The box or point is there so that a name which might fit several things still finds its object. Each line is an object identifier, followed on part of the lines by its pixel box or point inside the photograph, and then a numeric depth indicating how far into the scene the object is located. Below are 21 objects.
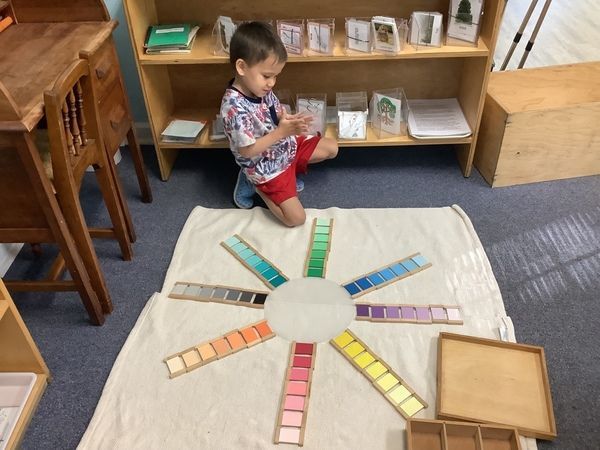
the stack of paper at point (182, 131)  2.19
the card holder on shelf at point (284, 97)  2.26
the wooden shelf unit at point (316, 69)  1.98
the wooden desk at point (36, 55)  1.33
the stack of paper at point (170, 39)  2.00
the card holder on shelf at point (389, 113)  2.12
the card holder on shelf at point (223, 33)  1.98
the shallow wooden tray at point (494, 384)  1.36
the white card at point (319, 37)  1.95
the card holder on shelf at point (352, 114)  2.18
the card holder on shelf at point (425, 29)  1.95
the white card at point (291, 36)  1.96
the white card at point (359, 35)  1.94
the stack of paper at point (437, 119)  2.15
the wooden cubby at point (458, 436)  1.29
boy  1.76
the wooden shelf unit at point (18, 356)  1.37
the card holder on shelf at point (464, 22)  1.92
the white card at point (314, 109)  2.19
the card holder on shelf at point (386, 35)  1.91
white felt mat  1.38
